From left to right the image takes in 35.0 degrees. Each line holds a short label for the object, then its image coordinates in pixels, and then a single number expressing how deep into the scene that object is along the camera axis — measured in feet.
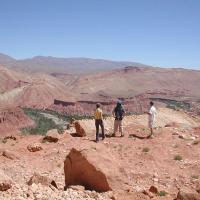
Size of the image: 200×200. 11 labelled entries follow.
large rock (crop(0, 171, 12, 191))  22.13
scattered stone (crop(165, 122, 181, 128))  57.56
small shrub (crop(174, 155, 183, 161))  39.98
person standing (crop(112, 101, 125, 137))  46.60
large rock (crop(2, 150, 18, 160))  39.43
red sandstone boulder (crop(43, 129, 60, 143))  46.42
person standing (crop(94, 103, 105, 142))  43.49
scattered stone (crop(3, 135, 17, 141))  50.82
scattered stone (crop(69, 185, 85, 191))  24.59
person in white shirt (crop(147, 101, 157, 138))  47.26
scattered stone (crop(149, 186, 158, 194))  28.32
